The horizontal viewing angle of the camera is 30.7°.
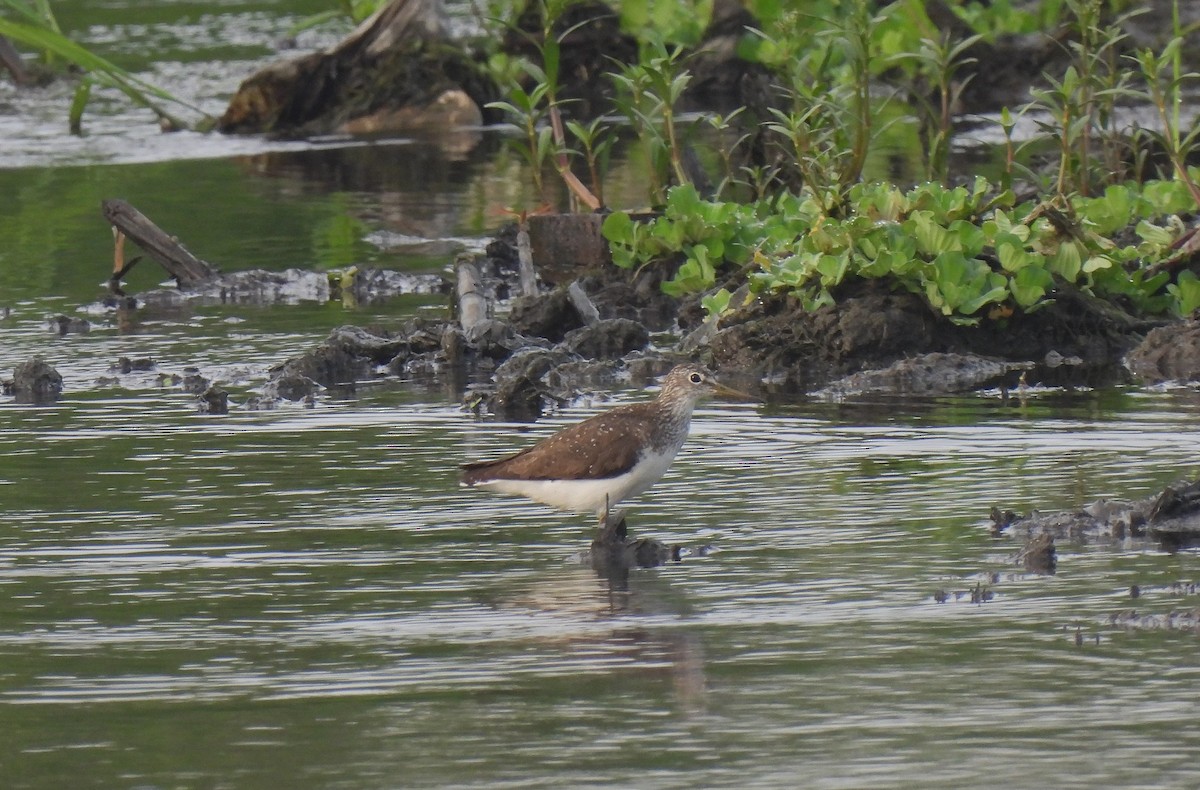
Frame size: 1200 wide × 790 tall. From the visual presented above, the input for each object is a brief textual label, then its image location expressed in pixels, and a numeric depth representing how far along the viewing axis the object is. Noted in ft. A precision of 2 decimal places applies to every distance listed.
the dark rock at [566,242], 45.80
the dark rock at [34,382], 36.14
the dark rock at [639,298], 42.68
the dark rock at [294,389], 35.53
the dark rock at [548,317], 39.55
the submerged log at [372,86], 77.20
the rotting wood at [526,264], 42.11
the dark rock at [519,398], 33.83
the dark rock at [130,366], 38.14
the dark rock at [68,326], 42.93
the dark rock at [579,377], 36.06
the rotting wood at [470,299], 39.17
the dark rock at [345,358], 36.70
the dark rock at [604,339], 38.40
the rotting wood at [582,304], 39.58
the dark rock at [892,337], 36.63
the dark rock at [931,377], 35.01
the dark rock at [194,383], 36.35
